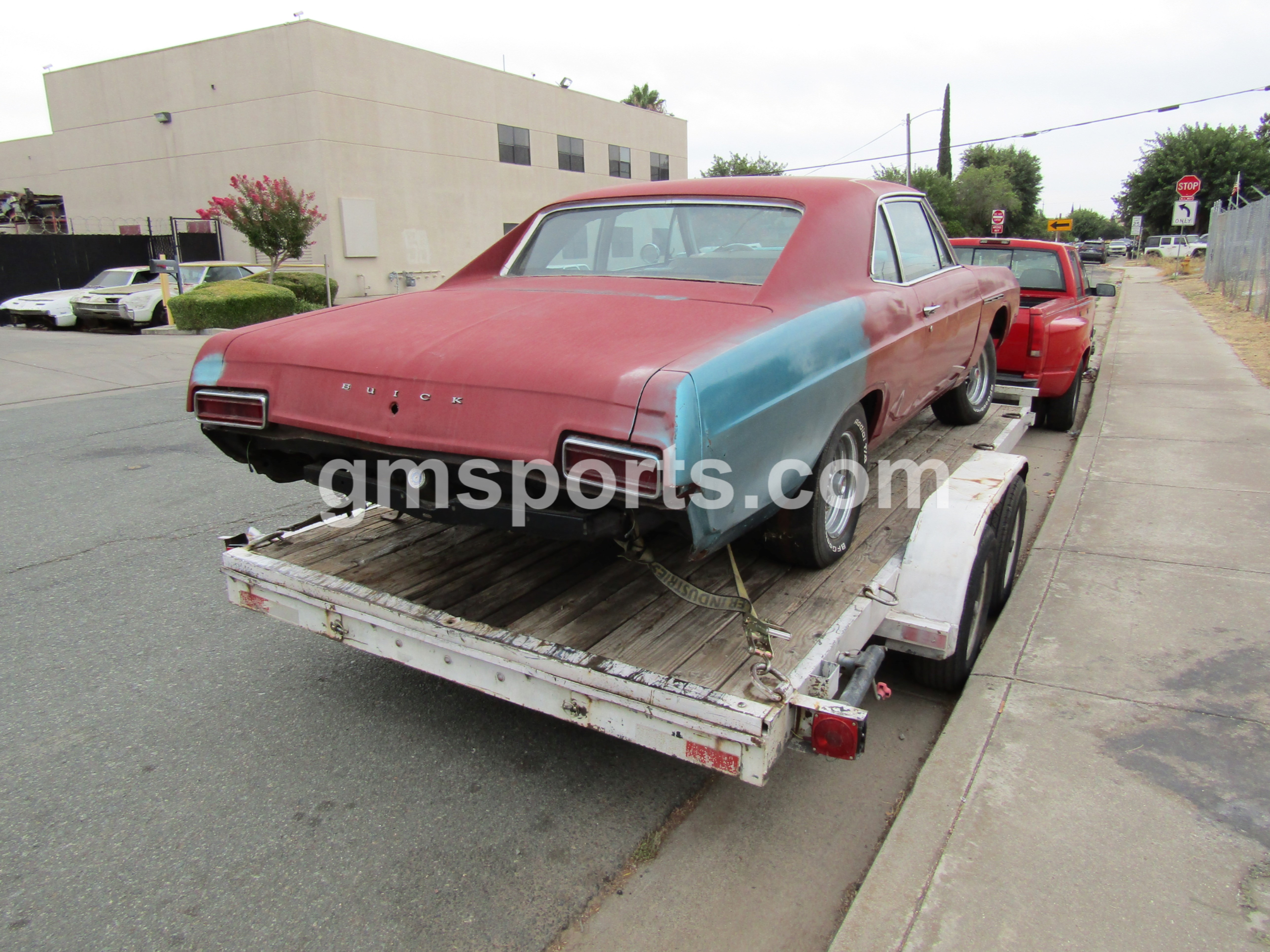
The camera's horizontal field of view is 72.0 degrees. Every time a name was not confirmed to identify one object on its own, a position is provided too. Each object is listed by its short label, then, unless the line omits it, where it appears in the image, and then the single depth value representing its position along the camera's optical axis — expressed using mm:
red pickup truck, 7320
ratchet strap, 2582
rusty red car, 2338
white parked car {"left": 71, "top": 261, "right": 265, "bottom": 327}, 17250
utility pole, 35469
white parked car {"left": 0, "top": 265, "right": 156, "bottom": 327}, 17781
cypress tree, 60344
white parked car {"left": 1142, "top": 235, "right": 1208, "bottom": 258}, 40156
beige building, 24984
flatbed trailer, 2354
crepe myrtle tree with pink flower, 20500
